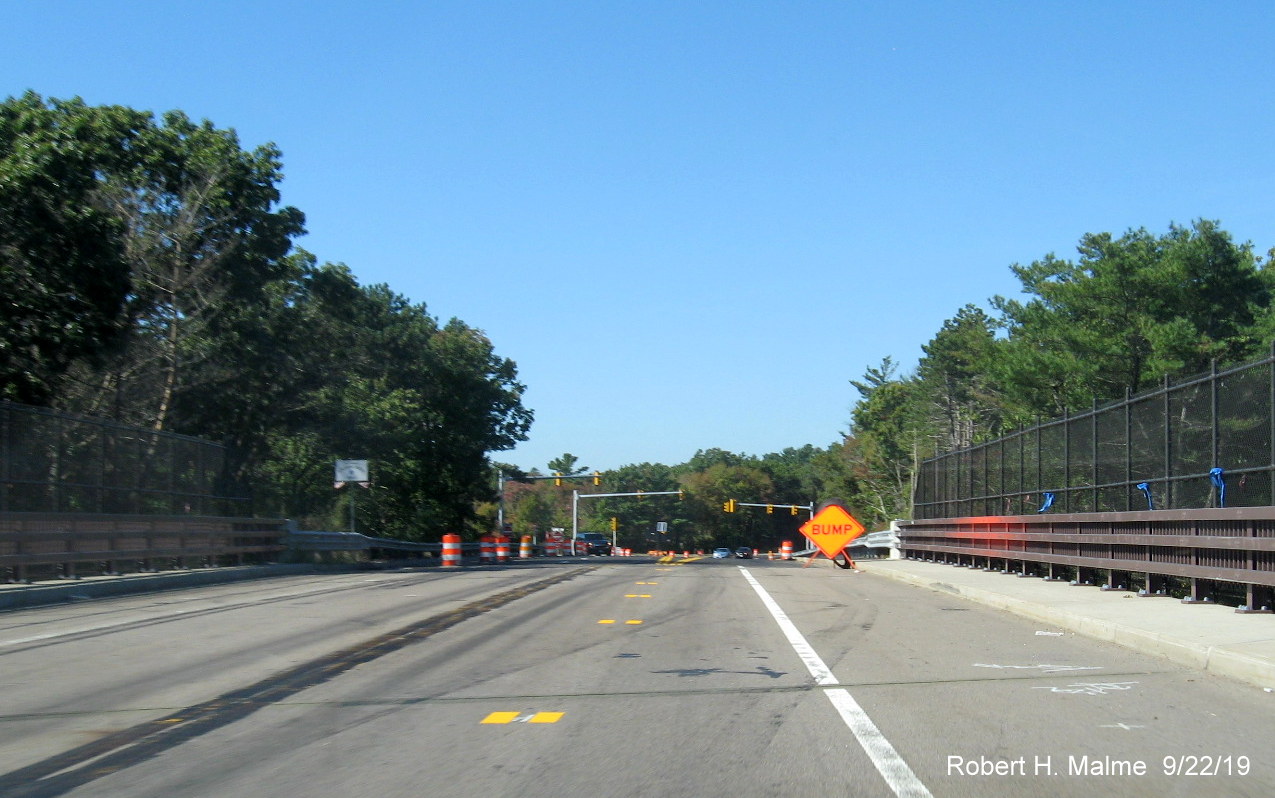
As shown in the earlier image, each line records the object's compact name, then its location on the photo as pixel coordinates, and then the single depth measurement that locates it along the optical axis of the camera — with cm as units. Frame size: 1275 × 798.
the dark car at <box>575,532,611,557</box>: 6962
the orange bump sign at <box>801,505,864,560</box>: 2809
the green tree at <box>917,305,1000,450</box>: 6788
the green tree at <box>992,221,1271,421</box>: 3812
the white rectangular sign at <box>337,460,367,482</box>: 3462
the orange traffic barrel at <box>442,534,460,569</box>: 3278
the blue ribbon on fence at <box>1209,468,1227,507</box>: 1339
